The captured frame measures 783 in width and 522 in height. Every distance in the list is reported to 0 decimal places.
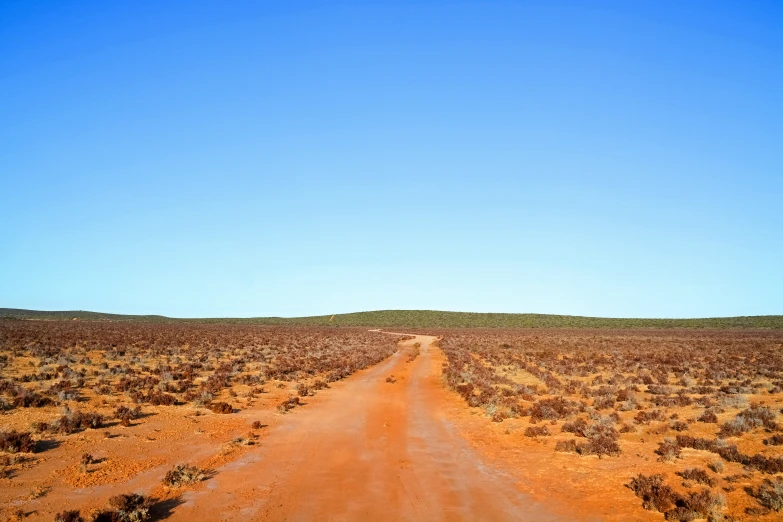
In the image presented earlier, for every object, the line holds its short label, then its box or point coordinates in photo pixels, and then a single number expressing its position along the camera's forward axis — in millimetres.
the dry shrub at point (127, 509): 7949
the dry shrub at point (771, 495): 8922
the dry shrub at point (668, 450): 12289
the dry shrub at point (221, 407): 17738
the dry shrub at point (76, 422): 13469
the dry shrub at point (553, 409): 17531
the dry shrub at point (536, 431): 15156
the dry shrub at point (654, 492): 9288
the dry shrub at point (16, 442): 11492
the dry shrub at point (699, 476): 10438
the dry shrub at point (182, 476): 9914
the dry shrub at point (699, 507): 8594
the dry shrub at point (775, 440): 13242
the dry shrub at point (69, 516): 7707
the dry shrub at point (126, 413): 15427
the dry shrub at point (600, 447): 13008
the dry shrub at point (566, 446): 13463
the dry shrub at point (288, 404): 18562
